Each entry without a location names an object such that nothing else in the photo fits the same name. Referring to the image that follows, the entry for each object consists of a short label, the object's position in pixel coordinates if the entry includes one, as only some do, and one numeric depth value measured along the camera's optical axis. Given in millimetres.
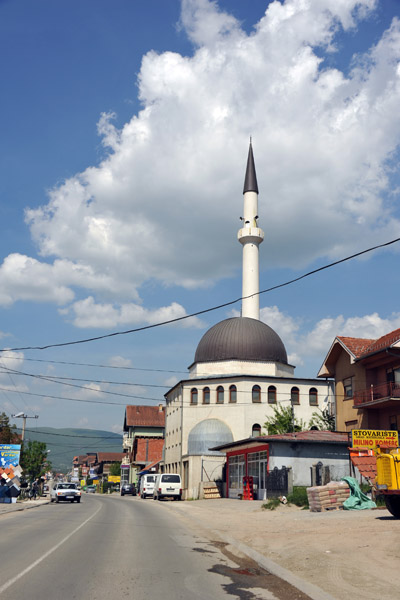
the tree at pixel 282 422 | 52059
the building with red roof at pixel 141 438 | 87562
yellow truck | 16719
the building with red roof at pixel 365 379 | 36094
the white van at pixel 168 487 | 44266
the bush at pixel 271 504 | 26502
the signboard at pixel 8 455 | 34250
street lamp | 62625
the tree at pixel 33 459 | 65875
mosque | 56625
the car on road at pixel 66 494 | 37656
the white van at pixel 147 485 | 51531
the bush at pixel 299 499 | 26234
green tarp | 22016
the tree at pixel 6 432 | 52781
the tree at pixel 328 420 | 48319
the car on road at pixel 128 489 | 66575
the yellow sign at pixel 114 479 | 103050
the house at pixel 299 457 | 35031
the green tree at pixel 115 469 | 112688
